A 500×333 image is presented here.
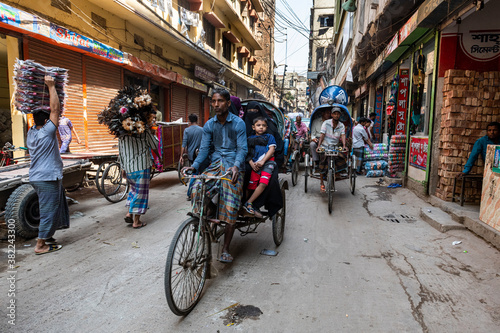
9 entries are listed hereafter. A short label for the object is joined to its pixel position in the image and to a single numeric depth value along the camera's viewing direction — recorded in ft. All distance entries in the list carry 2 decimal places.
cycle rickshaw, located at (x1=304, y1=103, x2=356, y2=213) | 21.61
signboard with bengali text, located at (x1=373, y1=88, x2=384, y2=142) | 43.43
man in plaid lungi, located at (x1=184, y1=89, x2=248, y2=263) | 11.14
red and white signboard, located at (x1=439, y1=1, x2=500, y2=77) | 19.33
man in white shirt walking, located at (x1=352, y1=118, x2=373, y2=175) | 33.37
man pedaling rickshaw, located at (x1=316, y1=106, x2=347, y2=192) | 23.29
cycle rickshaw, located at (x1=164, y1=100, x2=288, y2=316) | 8.23
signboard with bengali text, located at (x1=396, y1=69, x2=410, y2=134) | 30.89
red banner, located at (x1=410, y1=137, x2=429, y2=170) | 22.85
